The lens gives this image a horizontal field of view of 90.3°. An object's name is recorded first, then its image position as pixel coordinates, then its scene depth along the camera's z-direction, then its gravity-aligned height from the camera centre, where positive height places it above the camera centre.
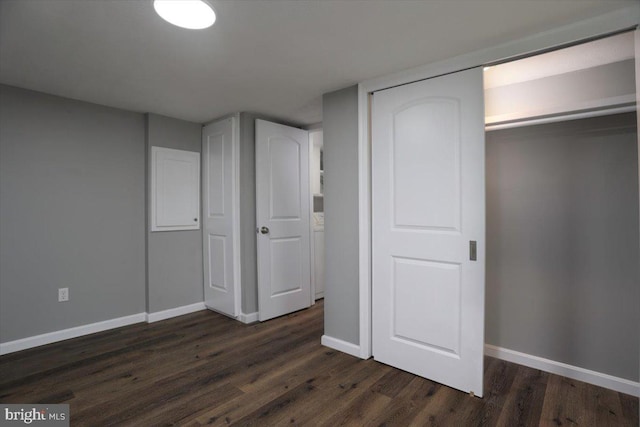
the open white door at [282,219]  3.36 -0.07
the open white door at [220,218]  3.38 -0.05
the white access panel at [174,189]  3.38 +0.27
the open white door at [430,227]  2.01 -0.11
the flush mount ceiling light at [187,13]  1.54 +1.01
